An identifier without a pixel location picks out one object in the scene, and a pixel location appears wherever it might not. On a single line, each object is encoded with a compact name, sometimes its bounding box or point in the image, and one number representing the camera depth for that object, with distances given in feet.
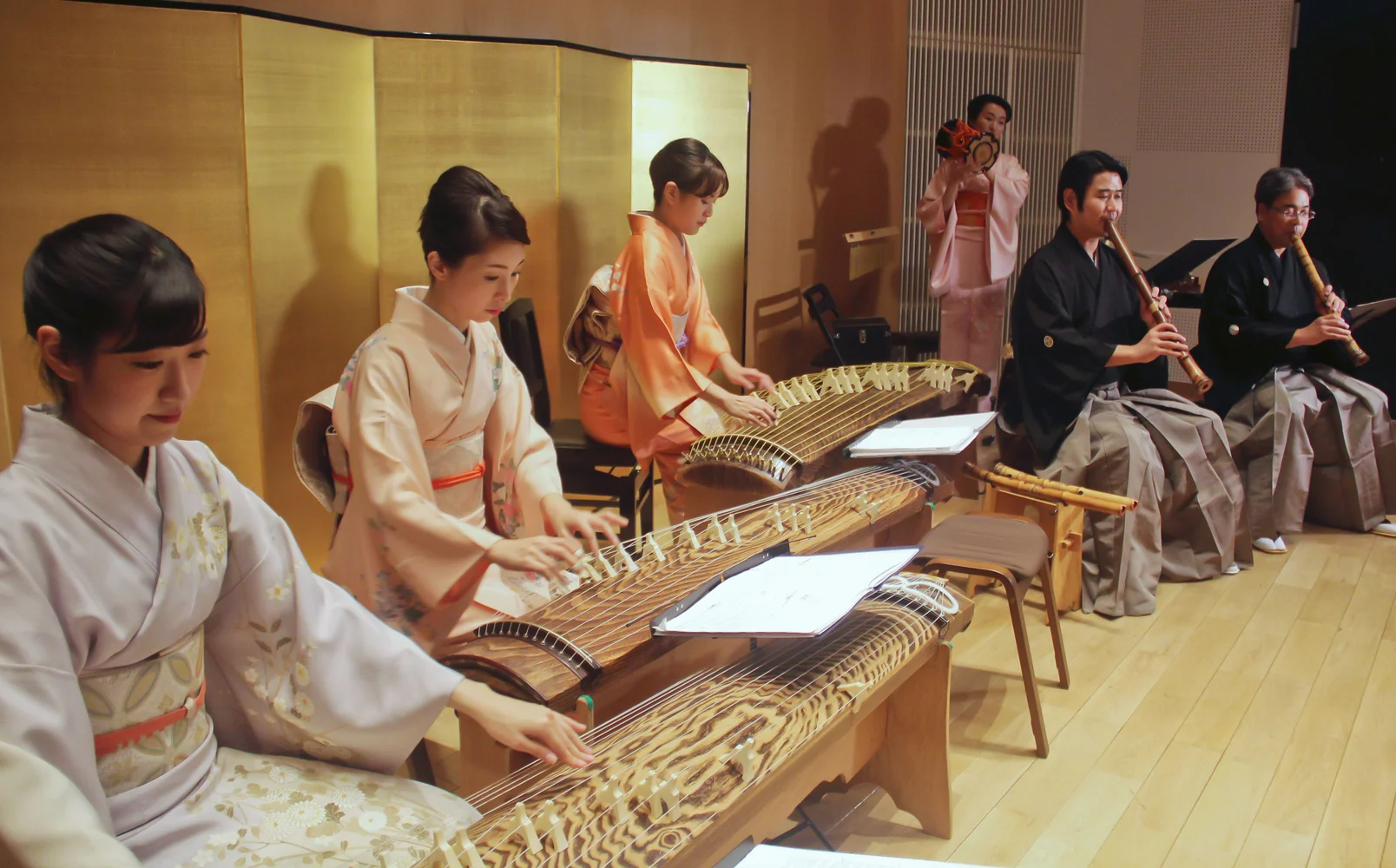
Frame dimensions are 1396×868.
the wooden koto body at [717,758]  4.45
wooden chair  9.77
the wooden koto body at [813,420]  9.59
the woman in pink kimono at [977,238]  18.92
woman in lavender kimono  4.15
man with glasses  15.49
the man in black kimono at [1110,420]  13.37
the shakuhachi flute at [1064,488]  11.59
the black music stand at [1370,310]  16.16
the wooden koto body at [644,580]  5.69
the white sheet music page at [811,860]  4.45
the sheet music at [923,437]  9.80
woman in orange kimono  11.98
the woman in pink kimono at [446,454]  7.18
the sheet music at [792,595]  5.46
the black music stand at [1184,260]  15.48
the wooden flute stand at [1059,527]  12.46
